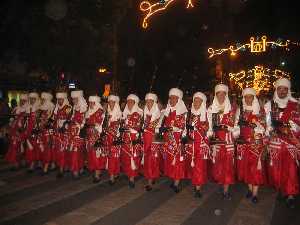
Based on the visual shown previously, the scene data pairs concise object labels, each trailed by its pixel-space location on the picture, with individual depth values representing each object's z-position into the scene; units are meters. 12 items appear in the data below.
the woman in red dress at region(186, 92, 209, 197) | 9.06
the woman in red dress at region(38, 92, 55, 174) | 11.52
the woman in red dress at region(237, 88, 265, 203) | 8.61
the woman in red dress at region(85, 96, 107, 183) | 10.39
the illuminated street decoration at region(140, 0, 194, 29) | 18.30
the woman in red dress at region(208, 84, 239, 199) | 8.88
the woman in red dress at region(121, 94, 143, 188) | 10.07
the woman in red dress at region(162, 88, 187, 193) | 9.48
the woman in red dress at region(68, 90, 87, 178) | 10.80
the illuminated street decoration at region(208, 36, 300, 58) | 31.11
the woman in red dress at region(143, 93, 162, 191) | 9.88
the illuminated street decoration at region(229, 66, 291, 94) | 45.88
